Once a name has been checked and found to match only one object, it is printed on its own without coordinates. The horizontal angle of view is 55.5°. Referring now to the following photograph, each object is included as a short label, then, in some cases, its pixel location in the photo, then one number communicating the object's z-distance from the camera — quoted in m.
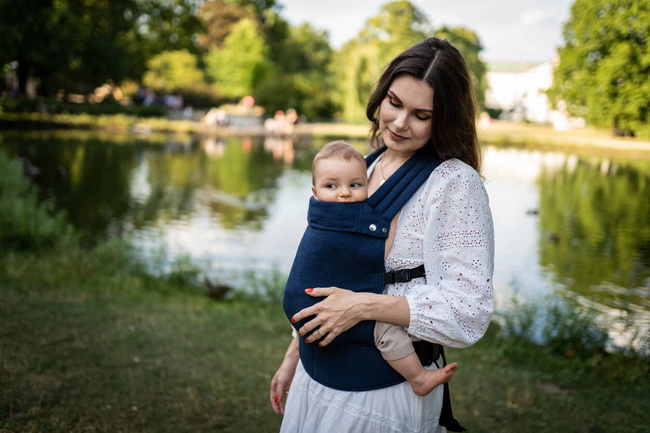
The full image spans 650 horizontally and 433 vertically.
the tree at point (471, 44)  47.49
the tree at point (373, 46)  39.59
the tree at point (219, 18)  59.84
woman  1.69
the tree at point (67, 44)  9.61
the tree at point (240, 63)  50.25
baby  1.74
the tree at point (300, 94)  44.53
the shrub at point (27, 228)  7.66
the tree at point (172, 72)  47.75
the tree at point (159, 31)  40.54
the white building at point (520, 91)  68.31
